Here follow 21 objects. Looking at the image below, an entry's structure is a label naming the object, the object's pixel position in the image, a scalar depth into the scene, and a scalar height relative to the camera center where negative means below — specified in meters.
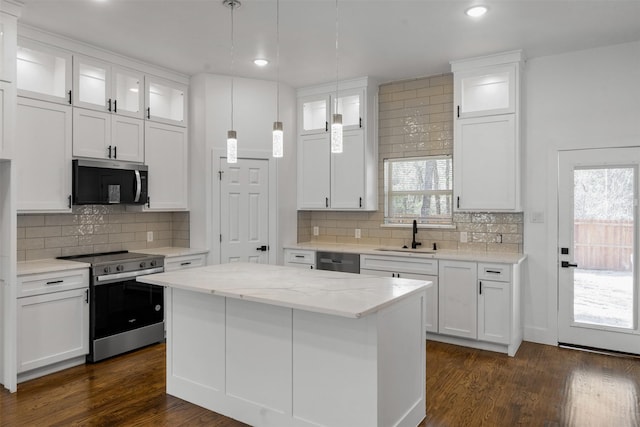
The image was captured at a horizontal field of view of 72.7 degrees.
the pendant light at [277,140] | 2.84 +0.49
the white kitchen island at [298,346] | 2.38 -0.83
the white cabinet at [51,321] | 3.45 -0.90
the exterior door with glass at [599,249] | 4.07 -0.33
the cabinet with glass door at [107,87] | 4.07 +1.25
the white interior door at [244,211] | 5.05 +0.03
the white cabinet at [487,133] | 4.33 +0.83
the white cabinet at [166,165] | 4.71 +0.54
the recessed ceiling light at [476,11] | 3.34 +1.58
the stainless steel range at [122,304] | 3.88 -0.87
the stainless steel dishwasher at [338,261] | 4.99 -0.57
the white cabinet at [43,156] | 3.66 +0.50
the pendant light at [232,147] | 2.98 +0.45
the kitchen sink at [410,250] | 4.74 -0.42
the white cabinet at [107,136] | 4.05 +0.76
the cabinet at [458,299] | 4.29 -0.85
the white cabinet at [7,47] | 3.22 +1.24
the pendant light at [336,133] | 2.63 +0.49
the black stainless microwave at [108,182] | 4.00 +0.30
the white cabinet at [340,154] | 5.21 +0.78
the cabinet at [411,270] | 4.50 -0.60
